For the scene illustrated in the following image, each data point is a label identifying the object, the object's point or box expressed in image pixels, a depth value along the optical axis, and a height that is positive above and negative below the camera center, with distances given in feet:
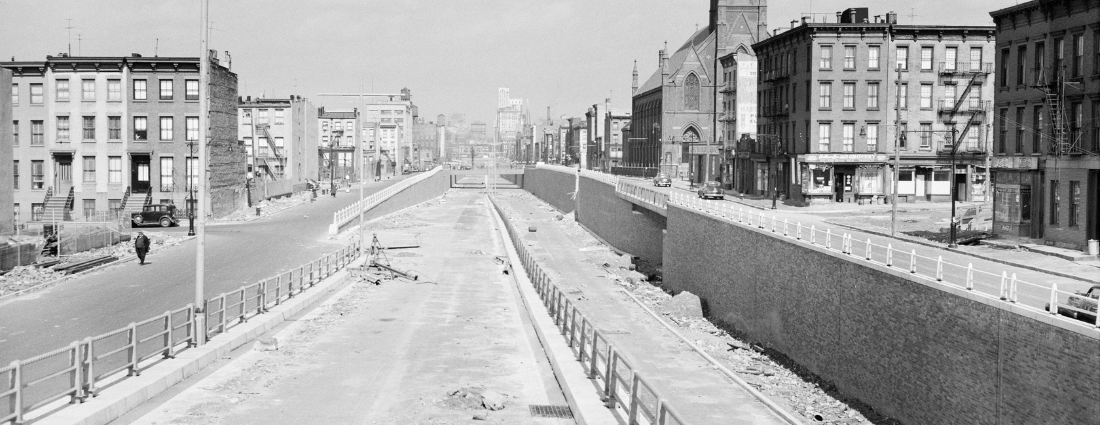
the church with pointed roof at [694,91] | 405.39 +35.09
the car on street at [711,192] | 223.30 -4.28
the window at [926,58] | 209.46 +24.57
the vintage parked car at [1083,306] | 60.03 -7.86
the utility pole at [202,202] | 74.74 -2.63
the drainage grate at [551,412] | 61.77 -14.99
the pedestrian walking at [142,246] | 151.74 -11.95
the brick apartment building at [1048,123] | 109.70 +6.33
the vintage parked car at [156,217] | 216.95 -10.79
